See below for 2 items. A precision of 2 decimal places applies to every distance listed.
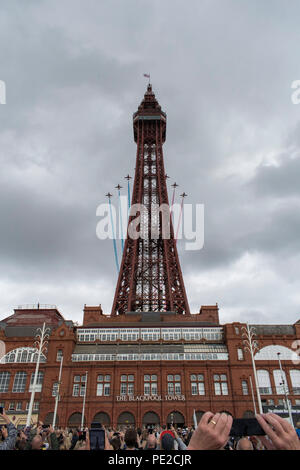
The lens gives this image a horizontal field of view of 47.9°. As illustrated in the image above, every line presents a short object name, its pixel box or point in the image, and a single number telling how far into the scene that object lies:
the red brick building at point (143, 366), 45.31
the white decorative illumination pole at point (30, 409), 29.47
